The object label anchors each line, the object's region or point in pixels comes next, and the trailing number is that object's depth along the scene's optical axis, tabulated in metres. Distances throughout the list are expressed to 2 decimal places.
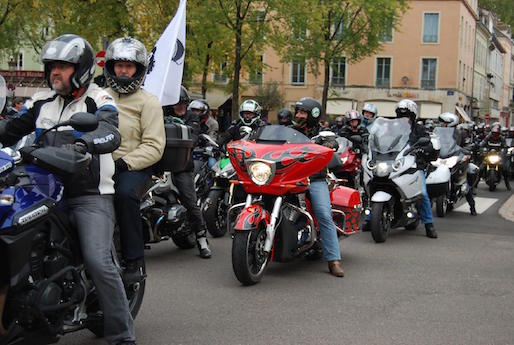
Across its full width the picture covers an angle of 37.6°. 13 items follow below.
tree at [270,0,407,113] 34.09
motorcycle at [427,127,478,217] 12.64
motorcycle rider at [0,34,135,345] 4.08
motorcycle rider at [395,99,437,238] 9.99
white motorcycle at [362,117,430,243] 9.45
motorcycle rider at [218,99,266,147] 10.64
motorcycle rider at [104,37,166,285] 4.77
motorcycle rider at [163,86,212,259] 8.02
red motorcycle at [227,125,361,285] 6.57
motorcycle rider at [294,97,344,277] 7.21
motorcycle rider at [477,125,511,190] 18.92
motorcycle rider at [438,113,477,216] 13.25
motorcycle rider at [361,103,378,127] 14.59
